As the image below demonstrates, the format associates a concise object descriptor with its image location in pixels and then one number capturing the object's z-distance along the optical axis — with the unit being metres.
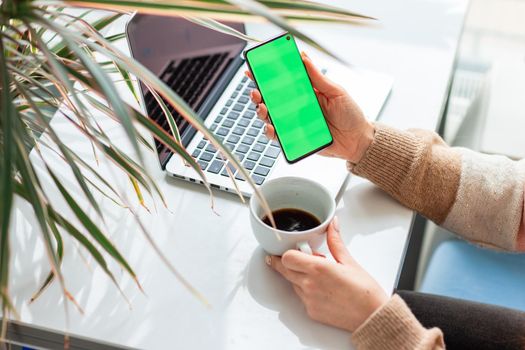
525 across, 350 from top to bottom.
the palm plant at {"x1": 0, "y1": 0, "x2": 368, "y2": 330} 0.56
